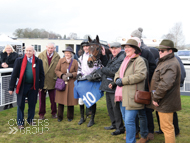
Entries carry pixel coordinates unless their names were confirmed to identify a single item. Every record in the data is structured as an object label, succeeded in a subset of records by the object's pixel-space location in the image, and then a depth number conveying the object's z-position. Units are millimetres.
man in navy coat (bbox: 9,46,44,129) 4836
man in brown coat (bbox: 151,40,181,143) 3242
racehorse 4568
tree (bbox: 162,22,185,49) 49656
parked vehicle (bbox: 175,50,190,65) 21277
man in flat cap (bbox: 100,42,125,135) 4426
